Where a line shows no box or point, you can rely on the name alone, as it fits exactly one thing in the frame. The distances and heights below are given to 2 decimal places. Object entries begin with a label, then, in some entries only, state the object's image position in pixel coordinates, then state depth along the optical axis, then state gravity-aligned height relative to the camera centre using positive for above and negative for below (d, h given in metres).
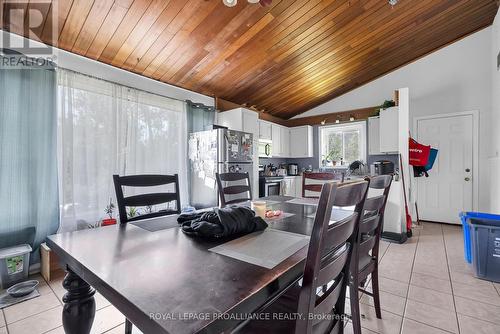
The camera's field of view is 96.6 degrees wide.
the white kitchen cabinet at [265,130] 4.69 +0.72
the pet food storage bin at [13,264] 1.98 -0.89
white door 3.98 -0.17
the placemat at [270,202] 1.89 -0.33
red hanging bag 3.79 +0.14
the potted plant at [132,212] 2.80 -0.60
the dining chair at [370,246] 1.20 -0.51
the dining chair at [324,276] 0.66 -0.38
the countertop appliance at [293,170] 5.56 -0.16
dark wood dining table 0.50 -0.33
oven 4.22 -0.43
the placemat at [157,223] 1.18 -0.33
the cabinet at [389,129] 3.60 +0.55
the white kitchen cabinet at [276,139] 5.06 +0.58
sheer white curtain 2.47 +0.33
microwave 4.84 +0.32
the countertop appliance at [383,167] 3.41 -0.07
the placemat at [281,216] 1.34 -0.34
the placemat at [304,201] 1.85 -0.33
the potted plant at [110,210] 2.58 -0.55
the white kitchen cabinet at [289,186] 4.71 -0.49
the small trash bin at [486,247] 2.10 -0.82
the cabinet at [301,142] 5.35 +0.53
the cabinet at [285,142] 5.38 +0.54
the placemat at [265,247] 0.78 -0.33
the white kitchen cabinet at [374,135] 4.32 +0.54
